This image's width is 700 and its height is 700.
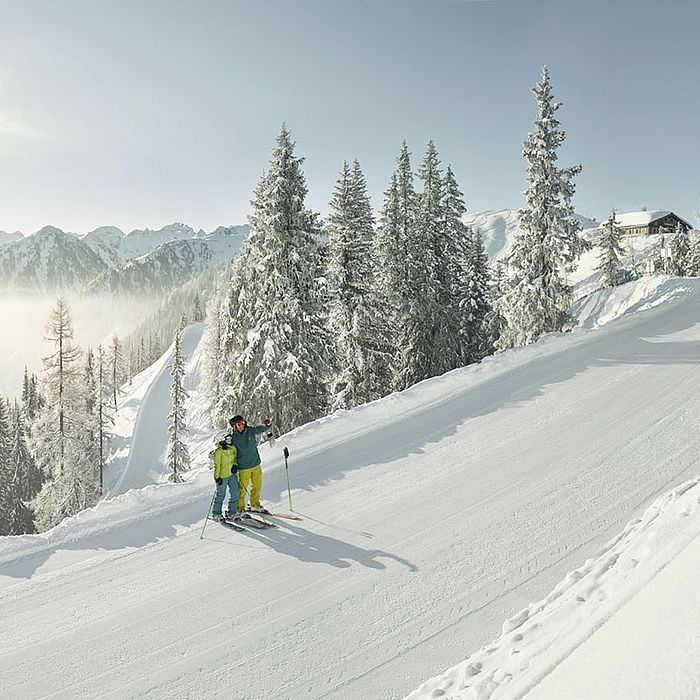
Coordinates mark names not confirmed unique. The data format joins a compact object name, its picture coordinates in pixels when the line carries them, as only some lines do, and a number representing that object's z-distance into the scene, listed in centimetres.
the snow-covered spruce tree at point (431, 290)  2614
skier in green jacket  790
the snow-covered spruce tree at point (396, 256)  2584
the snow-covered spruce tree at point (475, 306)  2966
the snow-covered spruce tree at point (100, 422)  4112
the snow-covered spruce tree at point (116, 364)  7523
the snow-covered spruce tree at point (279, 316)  1830
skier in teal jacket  822
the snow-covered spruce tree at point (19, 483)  3744
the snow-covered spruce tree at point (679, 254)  5553
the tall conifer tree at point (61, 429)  2931
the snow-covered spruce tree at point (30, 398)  6294
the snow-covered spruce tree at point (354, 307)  2273
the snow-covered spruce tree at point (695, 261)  5091
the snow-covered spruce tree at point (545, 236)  2197
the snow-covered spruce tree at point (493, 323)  3006
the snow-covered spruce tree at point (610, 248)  5103
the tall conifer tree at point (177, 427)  3928
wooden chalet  9869
